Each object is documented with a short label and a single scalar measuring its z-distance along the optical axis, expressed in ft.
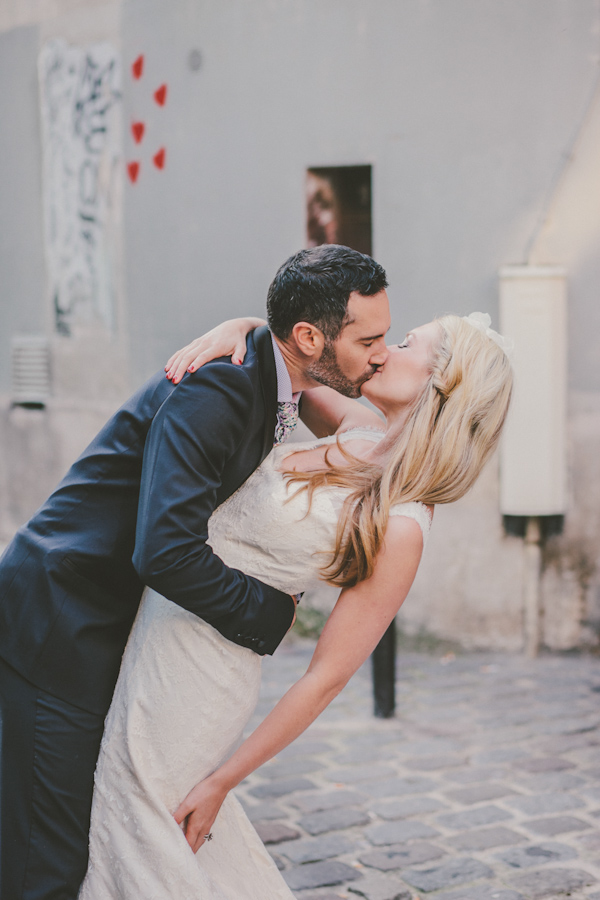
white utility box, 17.66
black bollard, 15.46
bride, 7.48
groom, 7.08
